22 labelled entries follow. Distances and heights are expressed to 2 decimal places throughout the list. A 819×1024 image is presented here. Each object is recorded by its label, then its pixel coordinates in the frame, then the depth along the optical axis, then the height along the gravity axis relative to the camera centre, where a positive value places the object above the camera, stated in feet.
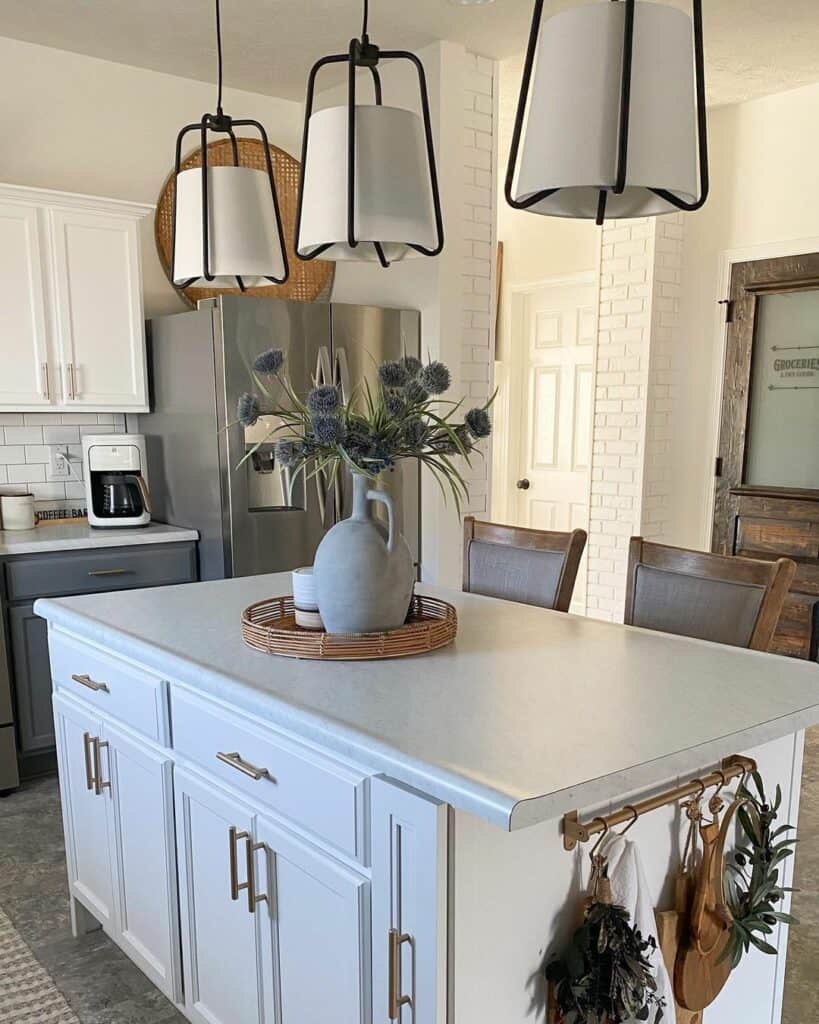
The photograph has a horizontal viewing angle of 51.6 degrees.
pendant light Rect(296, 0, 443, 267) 4.88 +1.29
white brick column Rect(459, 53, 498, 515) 12.19 +2.23
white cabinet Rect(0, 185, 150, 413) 10.64 +1.19
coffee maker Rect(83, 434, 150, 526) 11.48 -1.17
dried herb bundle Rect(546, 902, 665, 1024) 3.93 -2.68
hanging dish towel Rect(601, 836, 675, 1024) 4.15 -2.39
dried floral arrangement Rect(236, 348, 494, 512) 4.99 -0.19
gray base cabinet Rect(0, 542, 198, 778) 10.09 -2.44
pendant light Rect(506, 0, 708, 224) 3.70 +1.31
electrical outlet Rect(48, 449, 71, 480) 12.12 -1.01
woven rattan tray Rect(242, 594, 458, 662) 5.17 -1.52
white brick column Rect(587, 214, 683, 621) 15.19 +0.08
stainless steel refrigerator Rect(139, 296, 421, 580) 10.69 -0.29
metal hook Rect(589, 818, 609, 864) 4.14 -2.19
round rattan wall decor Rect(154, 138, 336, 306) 12.94 +2.67
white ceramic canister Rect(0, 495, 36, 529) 11.19 -1.52
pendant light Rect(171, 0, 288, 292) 6.04 +1.25
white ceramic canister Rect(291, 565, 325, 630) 5.80 -1.40
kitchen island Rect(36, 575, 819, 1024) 3.70 -2.04
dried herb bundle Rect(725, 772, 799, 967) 4.70 -2.72
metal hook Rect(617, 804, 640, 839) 4.10 -1.99
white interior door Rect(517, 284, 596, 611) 17.04 -0.21
